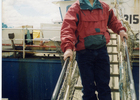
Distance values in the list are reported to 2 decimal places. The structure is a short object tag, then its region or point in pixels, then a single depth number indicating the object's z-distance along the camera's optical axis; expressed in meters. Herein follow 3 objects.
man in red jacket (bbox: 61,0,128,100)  1.91
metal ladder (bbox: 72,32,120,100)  2.79
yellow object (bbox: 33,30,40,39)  7.56
